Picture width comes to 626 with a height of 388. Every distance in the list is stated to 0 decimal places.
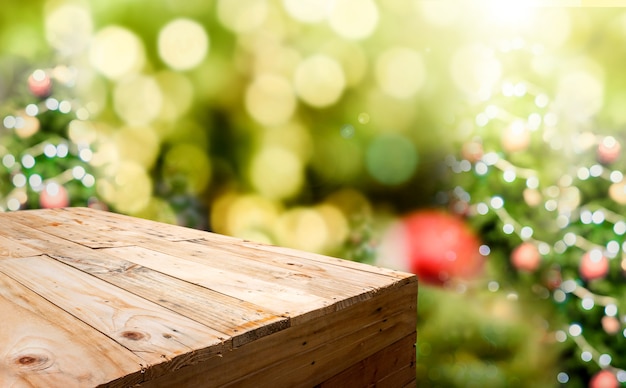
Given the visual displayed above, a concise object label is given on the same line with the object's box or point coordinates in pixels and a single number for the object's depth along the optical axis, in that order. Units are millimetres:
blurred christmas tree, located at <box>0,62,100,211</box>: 2520
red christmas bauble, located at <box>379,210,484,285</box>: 2029
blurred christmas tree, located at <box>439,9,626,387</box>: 1759
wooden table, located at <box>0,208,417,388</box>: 694
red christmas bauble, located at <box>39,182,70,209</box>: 2539
